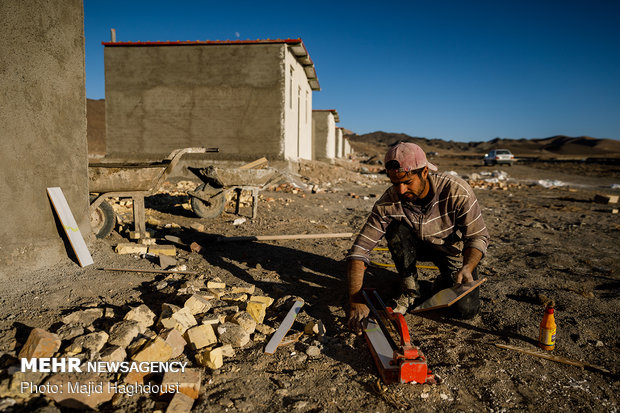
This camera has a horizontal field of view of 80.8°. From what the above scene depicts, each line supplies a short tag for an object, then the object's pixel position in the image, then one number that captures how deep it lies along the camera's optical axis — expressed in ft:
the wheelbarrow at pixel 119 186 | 14.01
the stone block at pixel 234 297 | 9.41
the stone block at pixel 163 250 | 12.59
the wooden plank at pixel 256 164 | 21.81
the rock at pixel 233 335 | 7.53
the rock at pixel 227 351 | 7.16
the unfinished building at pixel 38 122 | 8.87
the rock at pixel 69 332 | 7.04
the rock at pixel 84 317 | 7.61
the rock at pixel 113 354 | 6.46
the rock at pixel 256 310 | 8.46
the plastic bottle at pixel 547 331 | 7.64
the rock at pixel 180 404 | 5.59
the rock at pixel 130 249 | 12.05
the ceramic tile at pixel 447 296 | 7.84
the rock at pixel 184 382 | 5.88
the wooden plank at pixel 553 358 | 7.16
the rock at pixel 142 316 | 7.59
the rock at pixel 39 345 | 6.37
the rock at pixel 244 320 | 7.97
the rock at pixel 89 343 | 6.58
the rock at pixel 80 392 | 5.64
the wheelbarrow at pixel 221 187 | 20.07
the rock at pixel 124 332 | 6.91
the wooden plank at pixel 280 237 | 15.20
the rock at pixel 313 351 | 7.51
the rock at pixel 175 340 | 7.00
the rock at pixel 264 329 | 8.13
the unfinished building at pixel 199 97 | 32.91
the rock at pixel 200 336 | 7.23
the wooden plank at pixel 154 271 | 10.53
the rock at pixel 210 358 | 6.73
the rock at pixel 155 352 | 6.54
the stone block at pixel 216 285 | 10.09
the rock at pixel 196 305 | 8.30
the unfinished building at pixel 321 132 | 73.46
